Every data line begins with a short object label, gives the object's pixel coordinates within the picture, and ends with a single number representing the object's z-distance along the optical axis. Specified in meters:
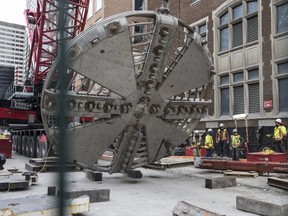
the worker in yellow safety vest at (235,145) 15.39
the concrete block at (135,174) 9.53
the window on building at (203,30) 22.60
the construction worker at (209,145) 17.16
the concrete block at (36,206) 4.61
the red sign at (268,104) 17.19
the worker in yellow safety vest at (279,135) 14.12
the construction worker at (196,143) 16.84
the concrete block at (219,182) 7.95
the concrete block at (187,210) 4.83
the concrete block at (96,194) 5.89
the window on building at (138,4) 36.53
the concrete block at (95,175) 8.91
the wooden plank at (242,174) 9.49
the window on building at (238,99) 19.56
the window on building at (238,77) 19.58
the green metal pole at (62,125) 1.42
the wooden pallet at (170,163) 11.19
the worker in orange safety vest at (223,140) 17.83
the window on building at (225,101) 20.56
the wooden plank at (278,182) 7.35
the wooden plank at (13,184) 7.37
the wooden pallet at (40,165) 10.26
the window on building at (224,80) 20.67
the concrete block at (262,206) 5.21
